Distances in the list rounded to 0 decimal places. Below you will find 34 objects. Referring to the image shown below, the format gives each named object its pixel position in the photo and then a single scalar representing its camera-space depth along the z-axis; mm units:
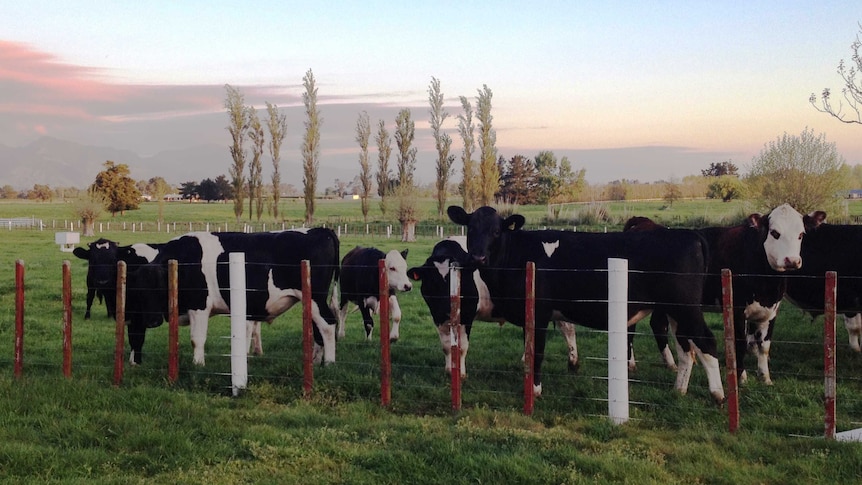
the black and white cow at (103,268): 11258
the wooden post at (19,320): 8438
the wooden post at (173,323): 8180
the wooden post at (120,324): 8219
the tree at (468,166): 61719
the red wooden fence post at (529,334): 7051
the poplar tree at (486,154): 61469
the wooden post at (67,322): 8352
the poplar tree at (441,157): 65938
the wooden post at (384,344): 7336
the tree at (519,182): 97375
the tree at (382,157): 69438
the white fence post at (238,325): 8008
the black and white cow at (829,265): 9812
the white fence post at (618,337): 6934
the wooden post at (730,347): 6367
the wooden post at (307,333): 7746
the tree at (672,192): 87688
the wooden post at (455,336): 7160
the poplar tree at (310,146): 61219
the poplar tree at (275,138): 65312
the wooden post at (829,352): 6141
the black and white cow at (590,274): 7746
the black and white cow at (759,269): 8961
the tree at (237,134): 63938
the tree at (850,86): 17547
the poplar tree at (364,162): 68912
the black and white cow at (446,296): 9188
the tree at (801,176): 35406
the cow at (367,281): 12086
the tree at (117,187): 68750
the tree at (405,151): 56800
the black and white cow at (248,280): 9578
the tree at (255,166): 64562
